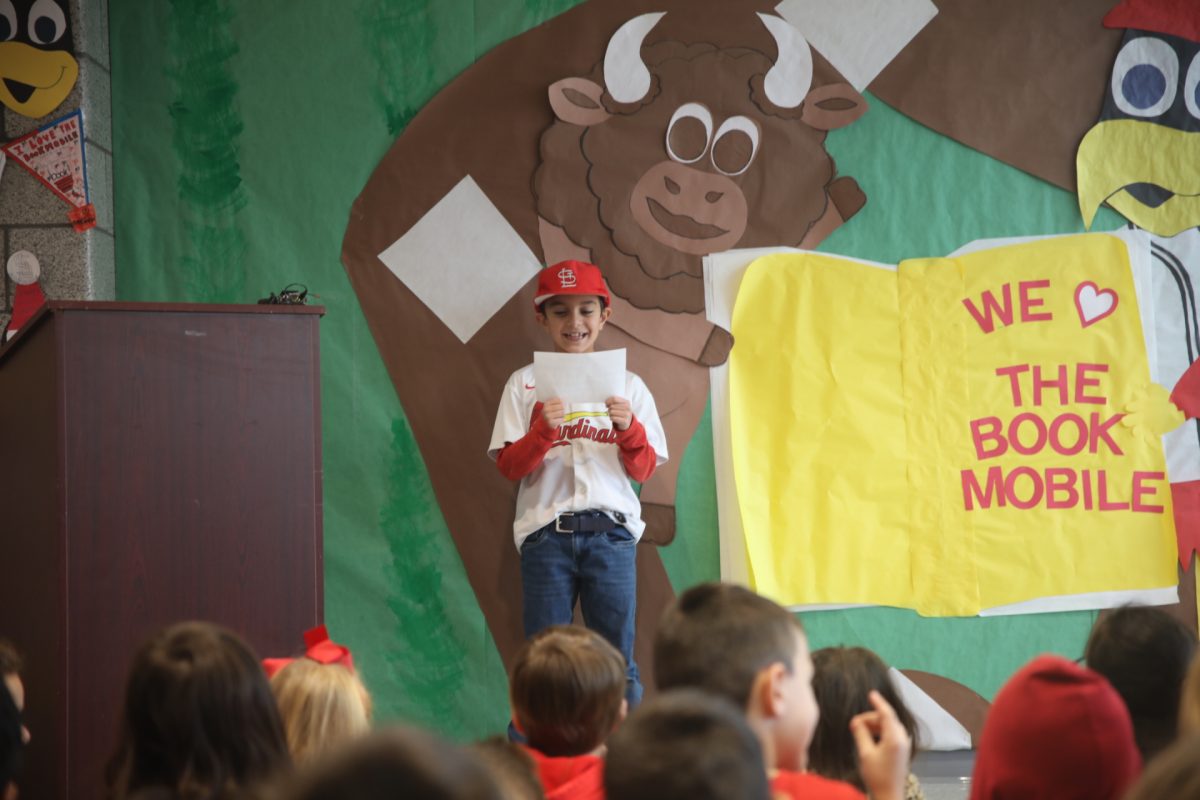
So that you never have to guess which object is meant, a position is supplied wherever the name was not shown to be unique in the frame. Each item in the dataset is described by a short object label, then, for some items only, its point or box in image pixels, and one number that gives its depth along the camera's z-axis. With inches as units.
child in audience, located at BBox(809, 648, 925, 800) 244.4
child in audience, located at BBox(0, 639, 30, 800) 225.1
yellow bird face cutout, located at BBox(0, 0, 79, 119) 293.5
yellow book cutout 297.9
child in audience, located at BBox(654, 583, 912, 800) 215.7
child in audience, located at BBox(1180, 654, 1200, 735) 193.1
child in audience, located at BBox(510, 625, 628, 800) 239.1
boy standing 284.1
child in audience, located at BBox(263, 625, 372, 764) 238.9
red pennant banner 293.9
